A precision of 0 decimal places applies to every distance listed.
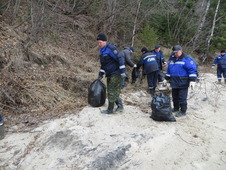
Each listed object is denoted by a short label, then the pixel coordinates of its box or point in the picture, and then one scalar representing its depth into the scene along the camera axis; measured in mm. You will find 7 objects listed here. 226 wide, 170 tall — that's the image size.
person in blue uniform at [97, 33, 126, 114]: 4023
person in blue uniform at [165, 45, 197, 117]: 4117
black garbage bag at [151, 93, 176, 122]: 3975
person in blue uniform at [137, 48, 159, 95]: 5992
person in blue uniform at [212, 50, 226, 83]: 8398
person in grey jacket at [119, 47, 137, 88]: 6344
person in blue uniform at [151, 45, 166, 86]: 6725
